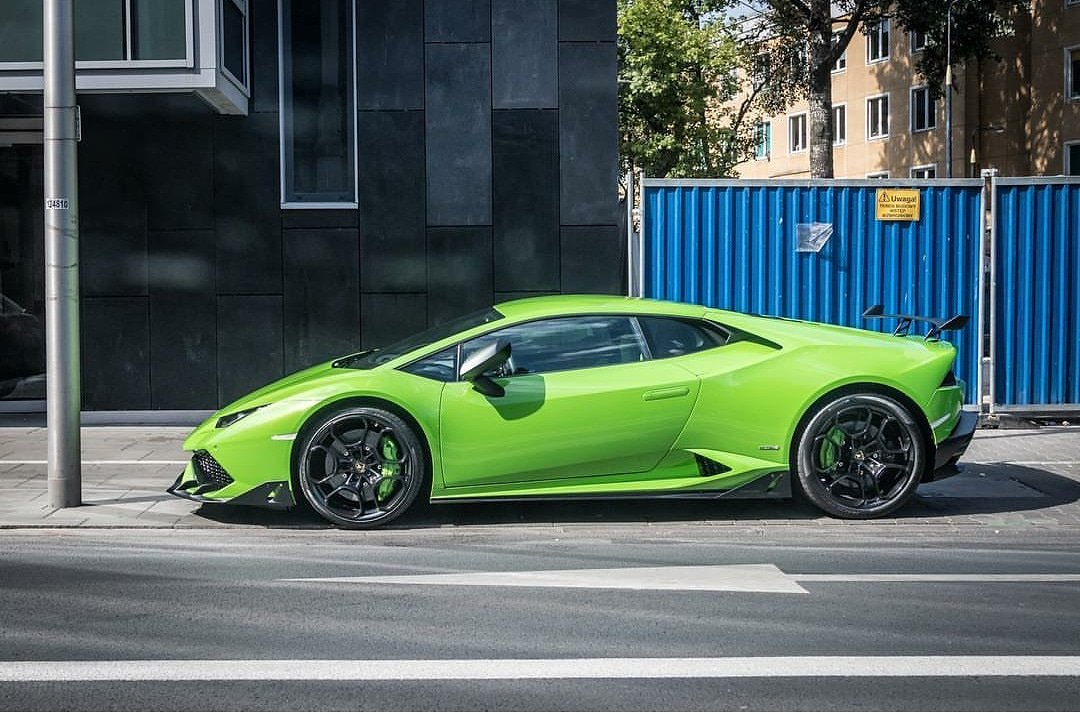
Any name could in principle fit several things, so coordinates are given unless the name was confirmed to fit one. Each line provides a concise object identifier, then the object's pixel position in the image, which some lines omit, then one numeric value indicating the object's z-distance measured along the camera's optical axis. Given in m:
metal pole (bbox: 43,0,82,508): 7.81
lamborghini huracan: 7.39
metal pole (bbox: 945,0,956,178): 38.16
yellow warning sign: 12.41
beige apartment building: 44.75
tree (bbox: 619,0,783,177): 41.66
